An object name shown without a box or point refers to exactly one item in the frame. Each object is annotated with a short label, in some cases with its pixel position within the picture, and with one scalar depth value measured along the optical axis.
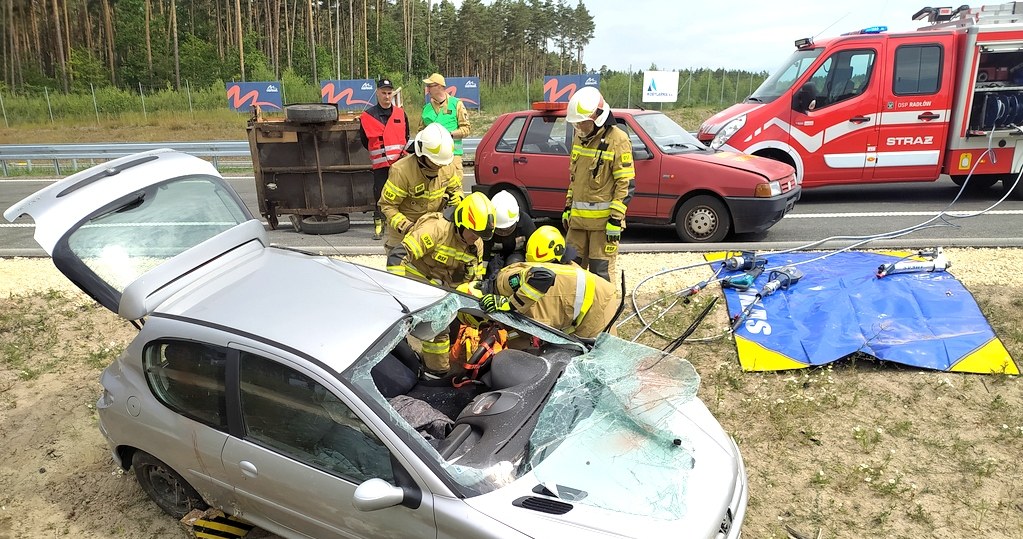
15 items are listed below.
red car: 7.29
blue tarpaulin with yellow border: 4.66
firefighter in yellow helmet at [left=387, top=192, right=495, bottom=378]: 4.25
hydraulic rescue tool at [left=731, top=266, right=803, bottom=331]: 5.56
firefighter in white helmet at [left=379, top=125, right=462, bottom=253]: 5.14
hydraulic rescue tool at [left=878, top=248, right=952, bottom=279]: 5.71
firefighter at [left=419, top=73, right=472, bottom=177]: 7.92
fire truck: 8.61
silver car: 2.55
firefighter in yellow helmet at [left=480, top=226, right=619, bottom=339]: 3.79
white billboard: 26.17
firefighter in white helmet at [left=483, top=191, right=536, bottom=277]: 4.56
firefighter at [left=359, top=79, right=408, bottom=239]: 7.91
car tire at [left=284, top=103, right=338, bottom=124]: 8.30
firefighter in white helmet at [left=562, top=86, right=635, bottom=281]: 5.41
